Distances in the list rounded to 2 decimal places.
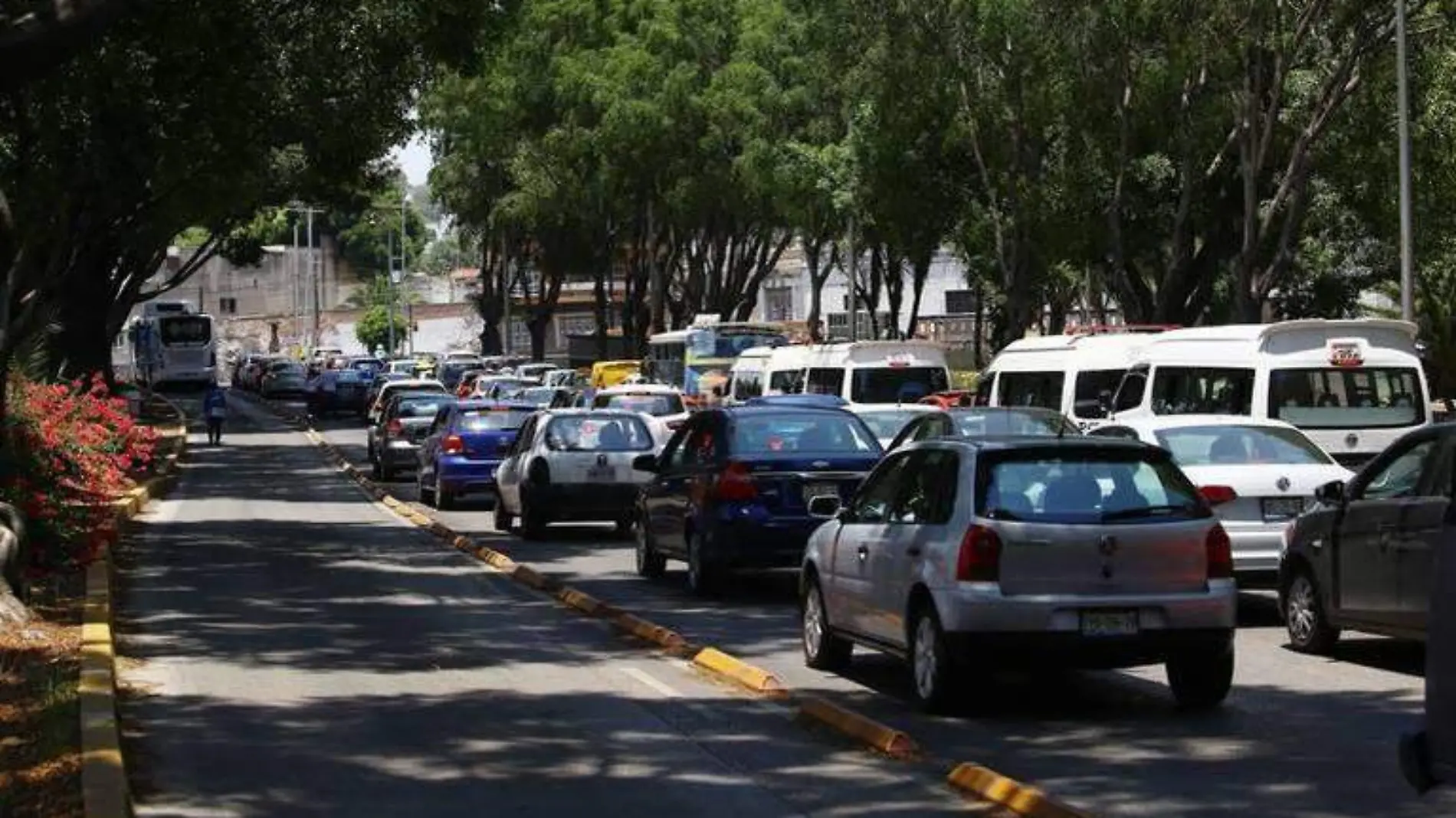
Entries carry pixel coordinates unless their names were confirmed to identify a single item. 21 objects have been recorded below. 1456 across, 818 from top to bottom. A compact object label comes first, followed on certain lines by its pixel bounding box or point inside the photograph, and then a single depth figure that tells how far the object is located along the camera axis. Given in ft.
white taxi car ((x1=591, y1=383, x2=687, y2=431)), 113.29
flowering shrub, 64.44
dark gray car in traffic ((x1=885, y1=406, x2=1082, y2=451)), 69.31
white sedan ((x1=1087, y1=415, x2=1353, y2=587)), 55.11
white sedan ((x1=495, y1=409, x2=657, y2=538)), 84.33
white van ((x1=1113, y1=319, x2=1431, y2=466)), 72.90
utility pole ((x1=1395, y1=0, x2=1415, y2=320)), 100.32
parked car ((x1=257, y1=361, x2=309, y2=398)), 297.33
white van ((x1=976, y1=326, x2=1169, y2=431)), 90.17
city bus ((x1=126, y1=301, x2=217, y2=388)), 281.33
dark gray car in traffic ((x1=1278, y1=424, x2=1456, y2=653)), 43.75
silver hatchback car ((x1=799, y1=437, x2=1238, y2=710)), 39.27
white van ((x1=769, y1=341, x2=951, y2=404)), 107.96
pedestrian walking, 178.40
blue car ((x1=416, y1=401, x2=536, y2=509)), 104.42
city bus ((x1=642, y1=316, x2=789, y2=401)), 168.14
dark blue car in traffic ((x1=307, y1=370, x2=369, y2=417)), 230.27
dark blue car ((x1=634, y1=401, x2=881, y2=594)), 60.70
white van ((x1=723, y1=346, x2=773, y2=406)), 127.54
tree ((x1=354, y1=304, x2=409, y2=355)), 454.81
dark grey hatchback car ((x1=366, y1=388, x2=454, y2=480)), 128.77
